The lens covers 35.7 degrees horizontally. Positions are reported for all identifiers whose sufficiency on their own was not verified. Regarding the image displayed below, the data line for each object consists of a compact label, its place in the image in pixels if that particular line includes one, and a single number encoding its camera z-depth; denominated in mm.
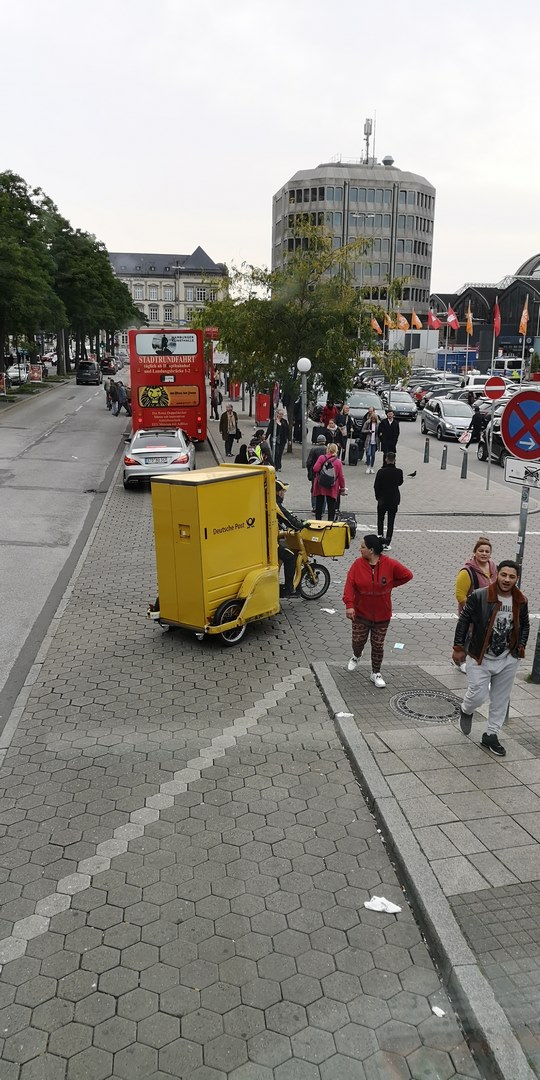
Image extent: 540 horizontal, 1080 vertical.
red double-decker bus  25125
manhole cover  7023
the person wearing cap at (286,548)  10015
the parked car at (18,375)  59984
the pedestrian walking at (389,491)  13023
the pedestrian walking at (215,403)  38259
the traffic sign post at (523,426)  7023
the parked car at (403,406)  40344
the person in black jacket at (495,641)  6133
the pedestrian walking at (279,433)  21894
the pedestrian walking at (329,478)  13977
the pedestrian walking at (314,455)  14727
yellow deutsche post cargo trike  8375
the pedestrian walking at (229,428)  24623
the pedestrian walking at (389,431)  17844
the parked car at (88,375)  63188
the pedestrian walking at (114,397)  39375
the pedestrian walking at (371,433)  23188
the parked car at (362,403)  32594
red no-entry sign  22134
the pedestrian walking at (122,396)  38719
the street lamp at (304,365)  21281
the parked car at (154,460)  19172
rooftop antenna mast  120912
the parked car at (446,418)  33094
